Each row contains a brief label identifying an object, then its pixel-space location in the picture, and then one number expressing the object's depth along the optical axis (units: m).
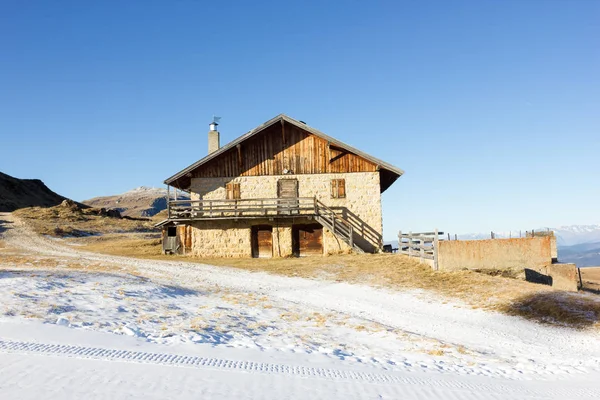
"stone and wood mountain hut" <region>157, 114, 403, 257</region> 28.78
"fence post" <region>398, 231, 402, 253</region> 26.03
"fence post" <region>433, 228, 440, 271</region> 19.47
